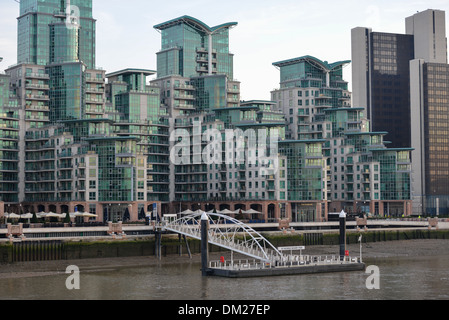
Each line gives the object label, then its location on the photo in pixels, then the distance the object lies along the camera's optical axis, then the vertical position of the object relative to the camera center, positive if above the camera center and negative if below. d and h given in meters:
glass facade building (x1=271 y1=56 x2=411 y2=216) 193.00 +3.06
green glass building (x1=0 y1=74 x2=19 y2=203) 187.12 +9.40
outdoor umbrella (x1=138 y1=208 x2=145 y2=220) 174.88 -6.60
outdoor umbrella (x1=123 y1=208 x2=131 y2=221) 174.88 -6.97
